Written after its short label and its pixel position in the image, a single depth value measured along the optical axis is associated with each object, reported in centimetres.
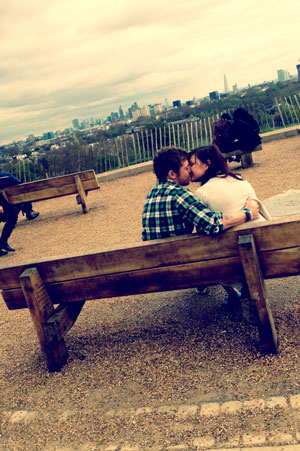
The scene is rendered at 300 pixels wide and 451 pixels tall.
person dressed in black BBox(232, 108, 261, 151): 988
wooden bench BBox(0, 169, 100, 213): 988
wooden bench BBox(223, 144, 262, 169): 1167
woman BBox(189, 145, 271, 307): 368
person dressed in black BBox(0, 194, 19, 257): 840
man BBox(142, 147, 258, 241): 351
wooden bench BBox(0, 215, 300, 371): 324
